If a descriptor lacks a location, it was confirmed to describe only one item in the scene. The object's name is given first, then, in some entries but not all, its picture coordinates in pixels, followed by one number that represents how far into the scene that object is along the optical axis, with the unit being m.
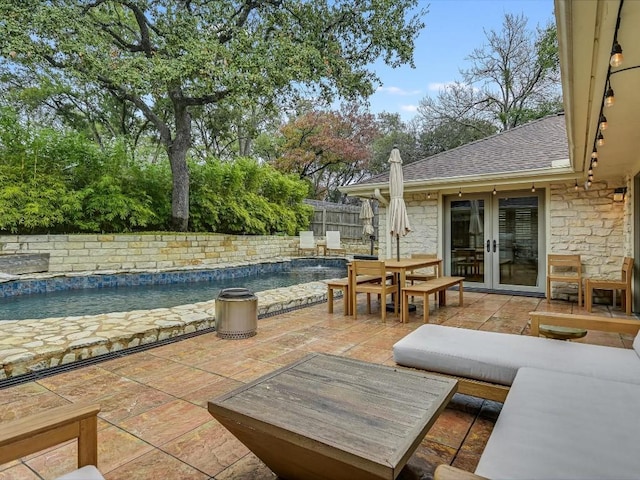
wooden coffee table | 1.30
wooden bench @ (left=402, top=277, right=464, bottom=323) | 4.75
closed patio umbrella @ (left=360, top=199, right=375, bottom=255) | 12.81
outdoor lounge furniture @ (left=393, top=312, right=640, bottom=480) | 1.24
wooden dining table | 5.08
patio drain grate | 2.94
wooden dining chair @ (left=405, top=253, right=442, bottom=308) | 6.29
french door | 7.11
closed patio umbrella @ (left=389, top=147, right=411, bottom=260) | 5.85
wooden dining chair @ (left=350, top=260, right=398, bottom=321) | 4.90
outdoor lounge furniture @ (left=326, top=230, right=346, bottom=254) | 14.65
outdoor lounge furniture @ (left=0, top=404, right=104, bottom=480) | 1.23
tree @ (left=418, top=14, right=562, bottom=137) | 16.72
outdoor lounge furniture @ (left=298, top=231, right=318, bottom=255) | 14.40
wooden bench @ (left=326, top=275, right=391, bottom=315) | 5.27
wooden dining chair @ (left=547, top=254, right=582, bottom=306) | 5.89
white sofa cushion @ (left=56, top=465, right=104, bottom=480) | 1.21
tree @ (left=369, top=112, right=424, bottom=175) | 19.48
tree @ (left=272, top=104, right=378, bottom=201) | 18.34
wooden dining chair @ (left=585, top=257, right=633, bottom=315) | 5.19
